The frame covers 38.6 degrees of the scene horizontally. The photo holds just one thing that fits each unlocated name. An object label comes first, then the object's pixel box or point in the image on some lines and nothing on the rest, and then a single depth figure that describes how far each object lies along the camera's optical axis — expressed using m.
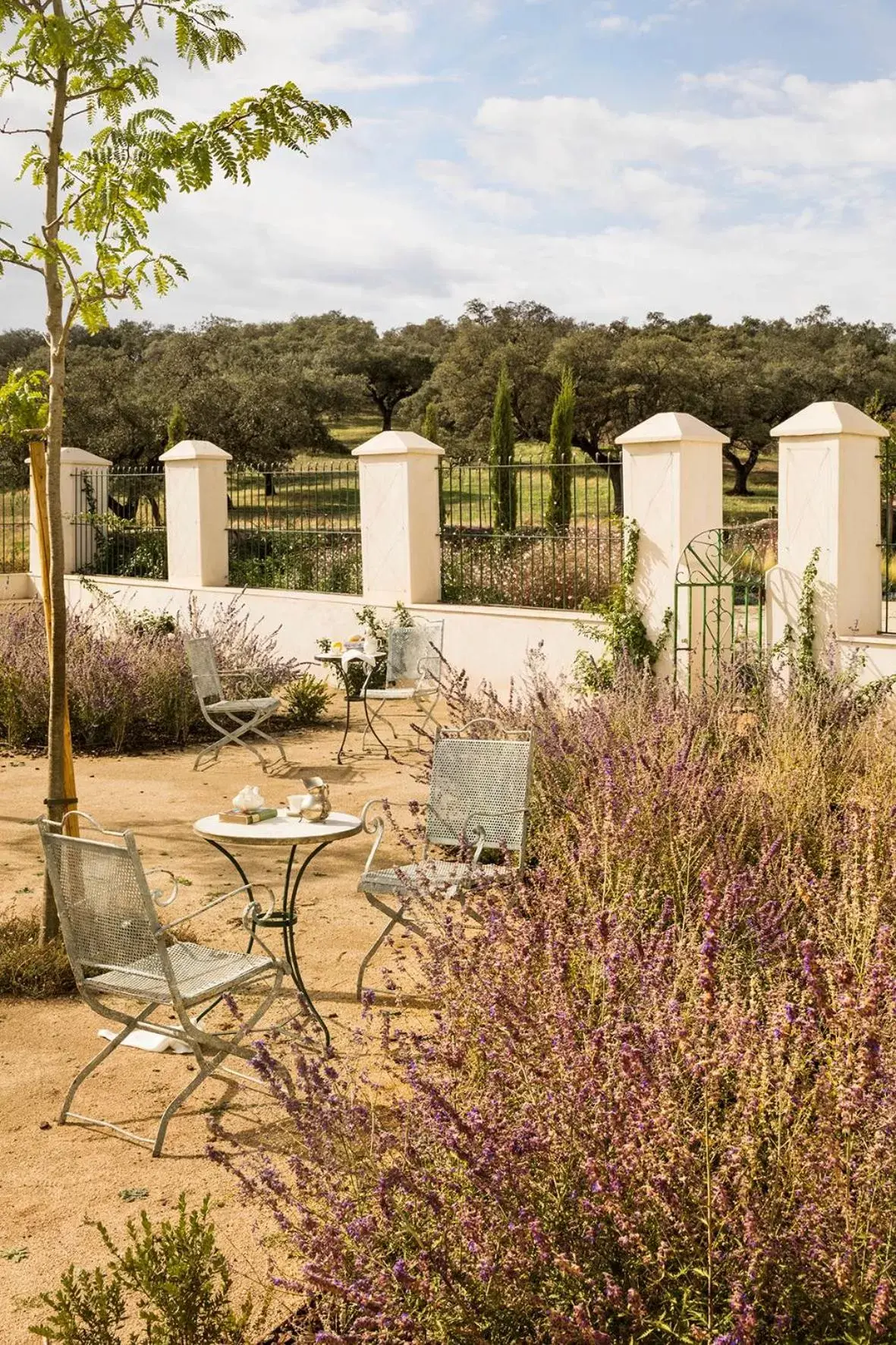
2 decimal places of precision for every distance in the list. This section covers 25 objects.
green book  5.02
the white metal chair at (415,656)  10.23
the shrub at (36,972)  5.01
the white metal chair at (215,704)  9.30
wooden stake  5.28
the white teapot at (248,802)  5.05
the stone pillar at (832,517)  8.89
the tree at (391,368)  43.31
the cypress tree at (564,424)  22.29
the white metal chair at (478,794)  5.33
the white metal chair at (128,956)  3.78
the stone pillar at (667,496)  9.73
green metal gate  9.45
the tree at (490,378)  36.03
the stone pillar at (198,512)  14.84
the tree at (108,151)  5.07
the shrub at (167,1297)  2.48
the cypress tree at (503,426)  23.72
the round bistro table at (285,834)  4.71
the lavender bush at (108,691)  10.19
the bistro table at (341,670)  9.68
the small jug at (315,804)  5.08
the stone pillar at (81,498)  17.41
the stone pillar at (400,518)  12.78
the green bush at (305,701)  11.23
